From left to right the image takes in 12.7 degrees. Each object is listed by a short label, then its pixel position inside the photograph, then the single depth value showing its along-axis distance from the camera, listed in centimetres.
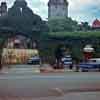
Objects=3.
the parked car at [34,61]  6546
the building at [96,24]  12072
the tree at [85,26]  11824
